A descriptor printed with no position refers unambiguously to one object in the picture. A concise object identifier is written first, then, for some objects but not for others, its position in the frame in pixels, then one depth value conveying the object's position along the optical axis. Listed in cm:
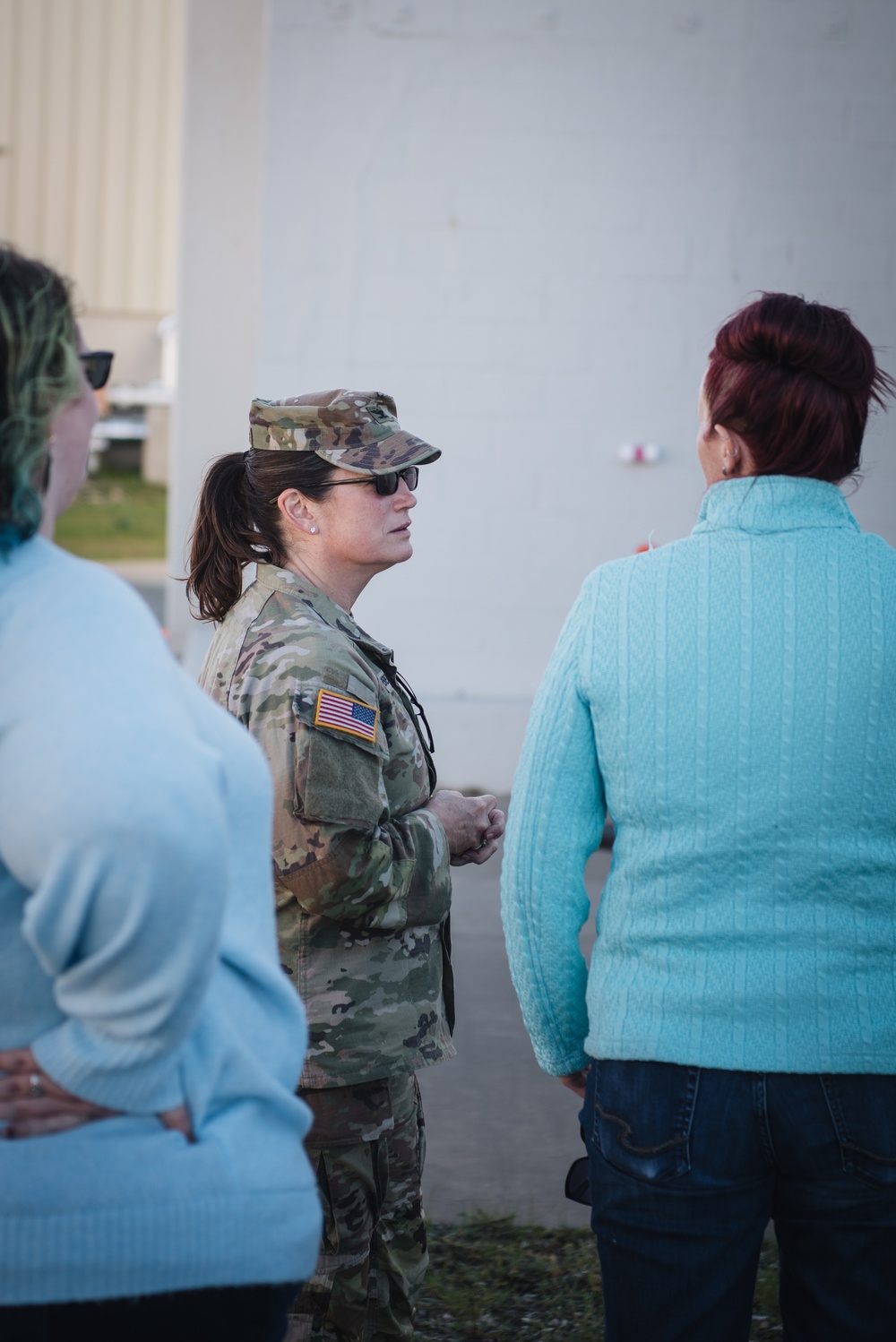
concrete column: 1005
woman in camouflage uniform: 347
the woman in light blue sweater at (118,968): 264
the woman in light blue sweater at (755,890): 308
